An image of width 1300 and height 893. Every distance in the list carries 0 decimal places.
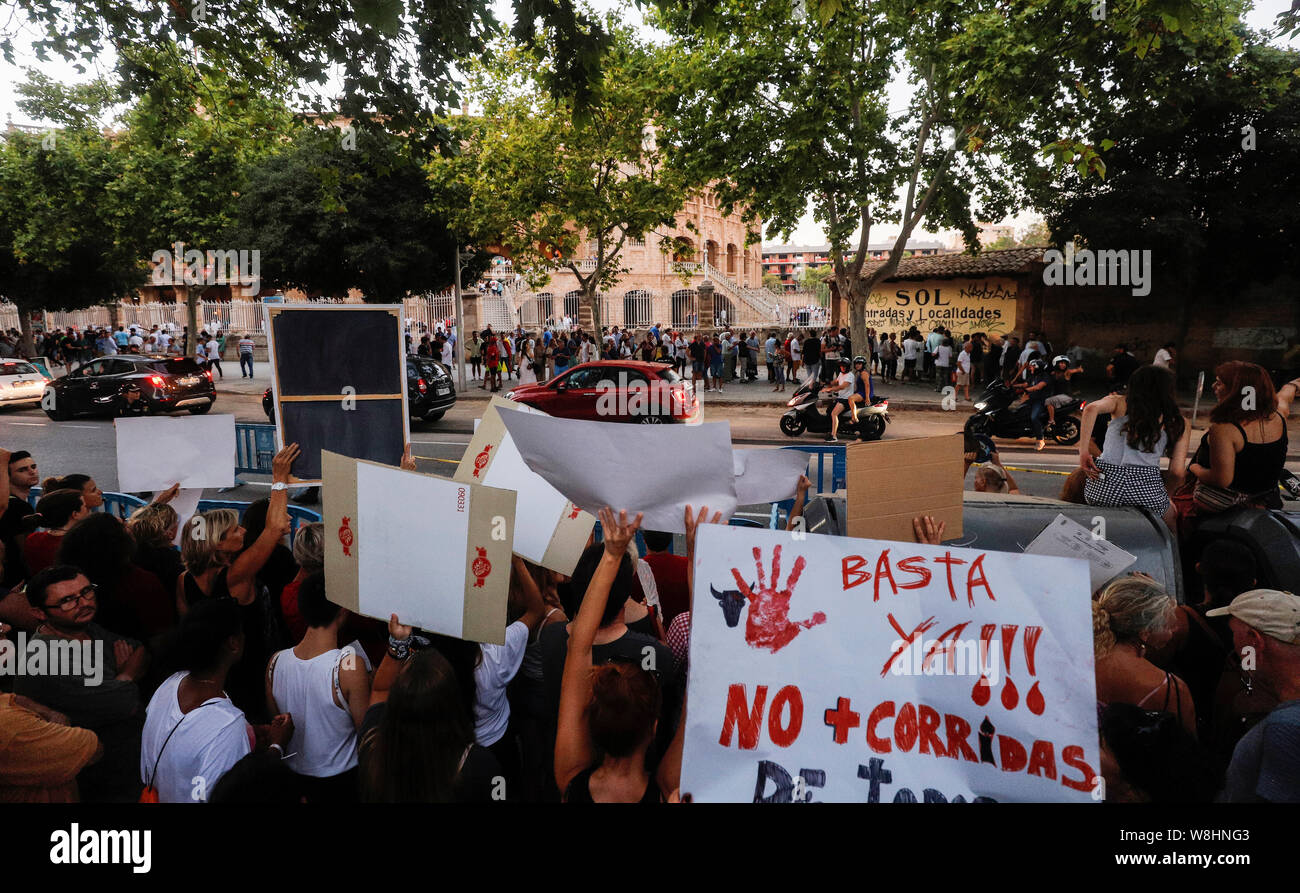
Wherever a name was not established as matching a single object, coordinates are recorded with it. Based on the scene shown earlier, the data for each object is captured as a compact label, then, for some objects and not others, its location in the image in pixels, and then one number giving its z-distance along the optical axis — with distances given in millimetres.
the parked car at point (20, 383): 19156
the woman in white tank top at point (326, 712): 2697
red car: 14445
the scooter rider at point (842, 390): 14062
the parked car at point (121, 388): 17484
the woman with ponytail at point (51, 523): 4148
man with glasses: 2672
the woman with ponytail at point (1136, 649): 2570
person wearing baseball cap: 2078
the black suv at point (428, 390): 16016
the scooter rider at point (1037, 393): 12977
